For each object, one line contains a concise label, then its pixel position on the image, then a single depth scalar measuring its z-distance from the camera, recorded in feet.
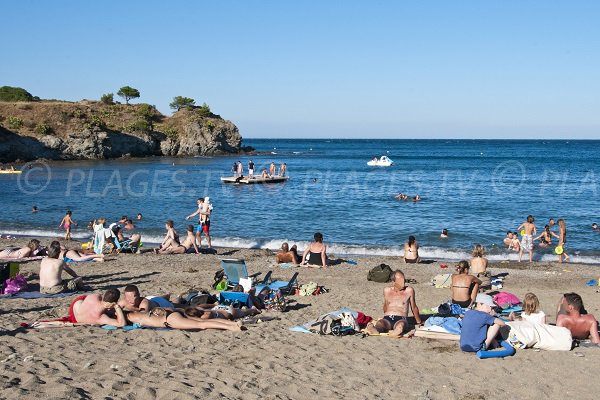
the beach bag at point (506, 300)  35.09
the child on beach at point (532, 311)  28.60
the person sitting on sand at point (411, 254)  56.29
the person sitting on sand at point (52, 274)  36.83
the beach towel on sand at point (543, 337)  27.09
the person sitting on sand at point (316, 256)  50.75
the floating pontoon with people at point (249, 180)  150.71
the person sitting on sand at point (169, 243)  57.57
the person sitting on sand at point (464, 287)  33.81
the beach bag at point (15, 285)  36.29
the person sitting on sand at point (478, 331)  26.32
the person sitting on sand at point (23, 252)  50.19
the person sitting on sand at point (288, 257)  51.67
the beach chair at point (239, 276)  39.24
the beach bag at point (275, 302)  34.33
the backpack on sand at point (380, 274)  45.19
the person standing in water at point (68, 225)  68.90
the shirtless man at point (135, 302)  29.25
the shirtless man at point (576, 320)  27.89
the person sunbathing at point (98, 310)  28.37
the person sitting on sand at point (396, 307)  29.66
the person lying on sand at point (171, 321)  28.25
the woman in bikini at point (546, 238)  66.64
